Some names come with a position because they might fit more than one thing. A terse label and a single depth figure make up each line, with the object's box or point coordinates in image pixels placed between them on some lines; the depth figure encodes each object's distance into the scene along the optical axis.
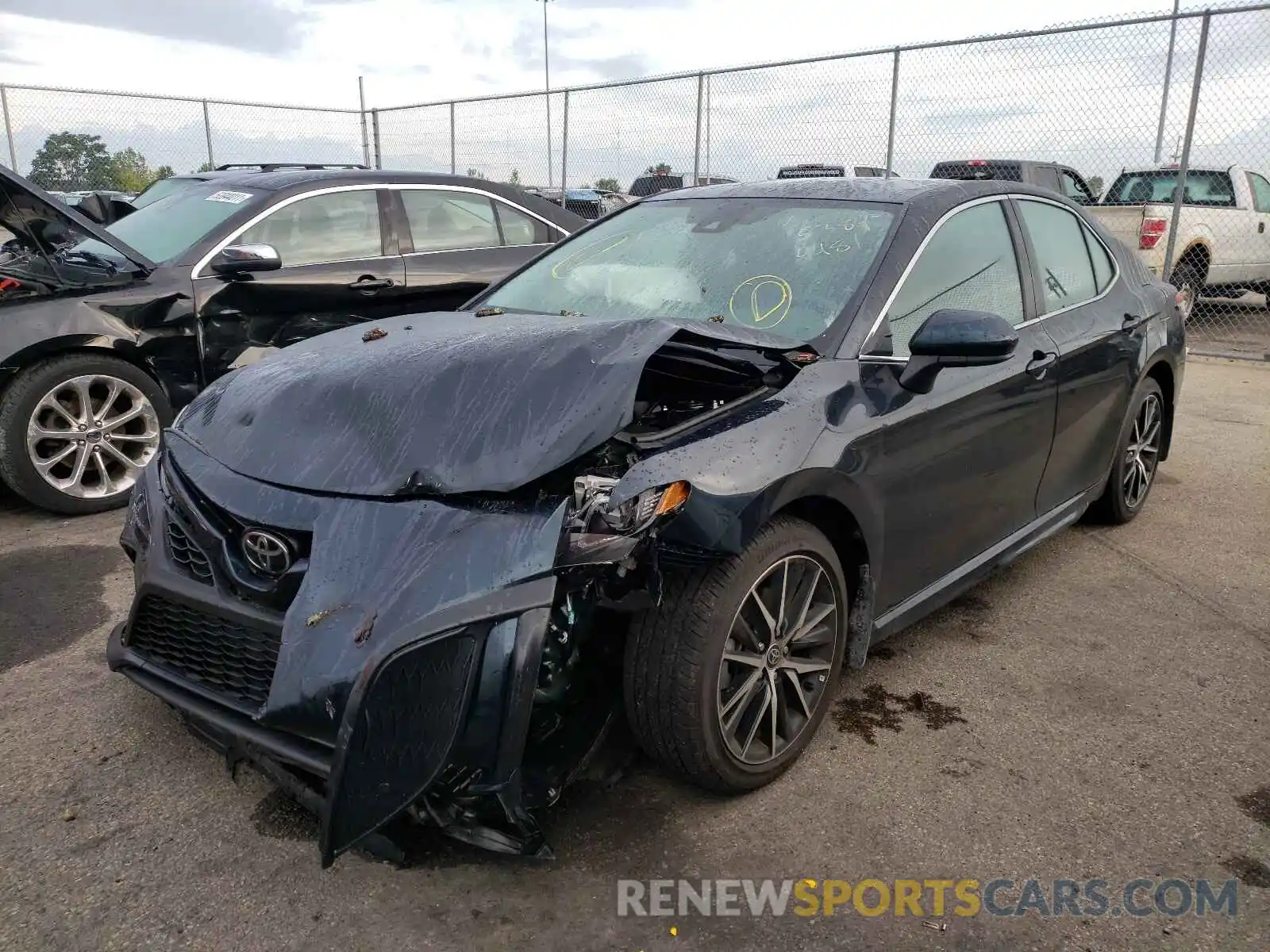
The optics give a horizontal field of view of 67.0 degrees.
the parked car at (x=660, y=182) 11.58
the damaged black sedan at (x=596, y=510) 1.96
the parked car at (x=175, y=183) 6.21
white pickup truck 9.77
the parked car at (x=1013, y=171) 10.29
